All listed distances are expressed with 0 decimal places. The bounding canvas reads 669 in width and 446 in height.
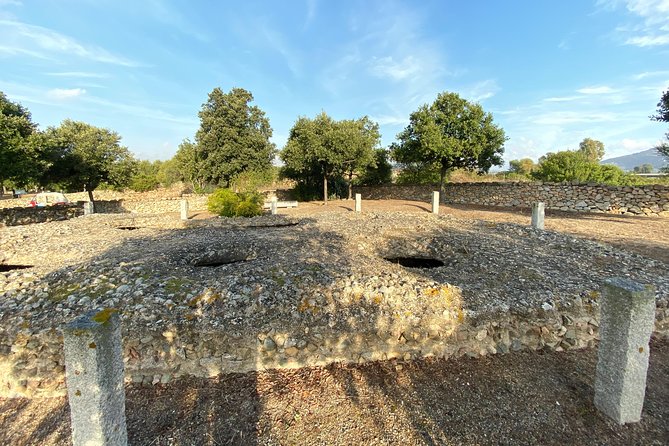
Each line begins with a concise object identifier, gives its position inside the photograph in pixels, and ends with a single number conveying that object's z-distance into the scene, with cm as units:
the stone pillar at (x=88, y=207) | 1623
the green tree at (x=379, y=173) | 3347
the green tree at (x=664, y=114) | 1192
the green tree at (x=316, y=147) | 2361
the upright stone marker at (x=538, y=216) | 1020
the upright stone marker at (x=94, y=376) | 211
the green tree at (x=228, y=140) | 2609
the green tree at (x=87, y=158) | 2097
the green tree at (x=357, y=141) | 2371
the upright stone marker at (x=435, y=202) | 1638
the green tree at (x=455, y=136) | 2159
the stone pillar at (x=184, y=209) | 1644
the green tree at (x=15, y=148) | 1318
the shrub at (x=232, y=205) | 1567
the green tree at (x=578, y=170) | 3000
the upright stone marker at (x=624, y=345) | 281
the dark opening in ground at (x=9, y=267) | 715
